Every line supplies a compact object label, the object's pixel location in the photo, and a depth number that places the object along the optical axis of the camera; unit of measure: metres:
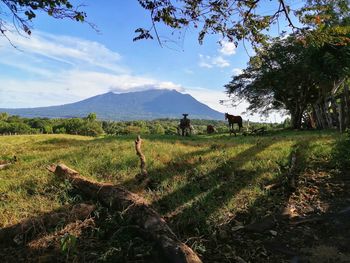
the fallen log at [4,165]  10.59
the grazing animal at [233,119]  28.11
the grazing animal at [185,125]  25.94
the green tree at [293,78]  23.38
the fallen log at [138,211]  5.07
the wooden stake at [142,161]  8.75
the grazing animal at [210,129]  35.92
